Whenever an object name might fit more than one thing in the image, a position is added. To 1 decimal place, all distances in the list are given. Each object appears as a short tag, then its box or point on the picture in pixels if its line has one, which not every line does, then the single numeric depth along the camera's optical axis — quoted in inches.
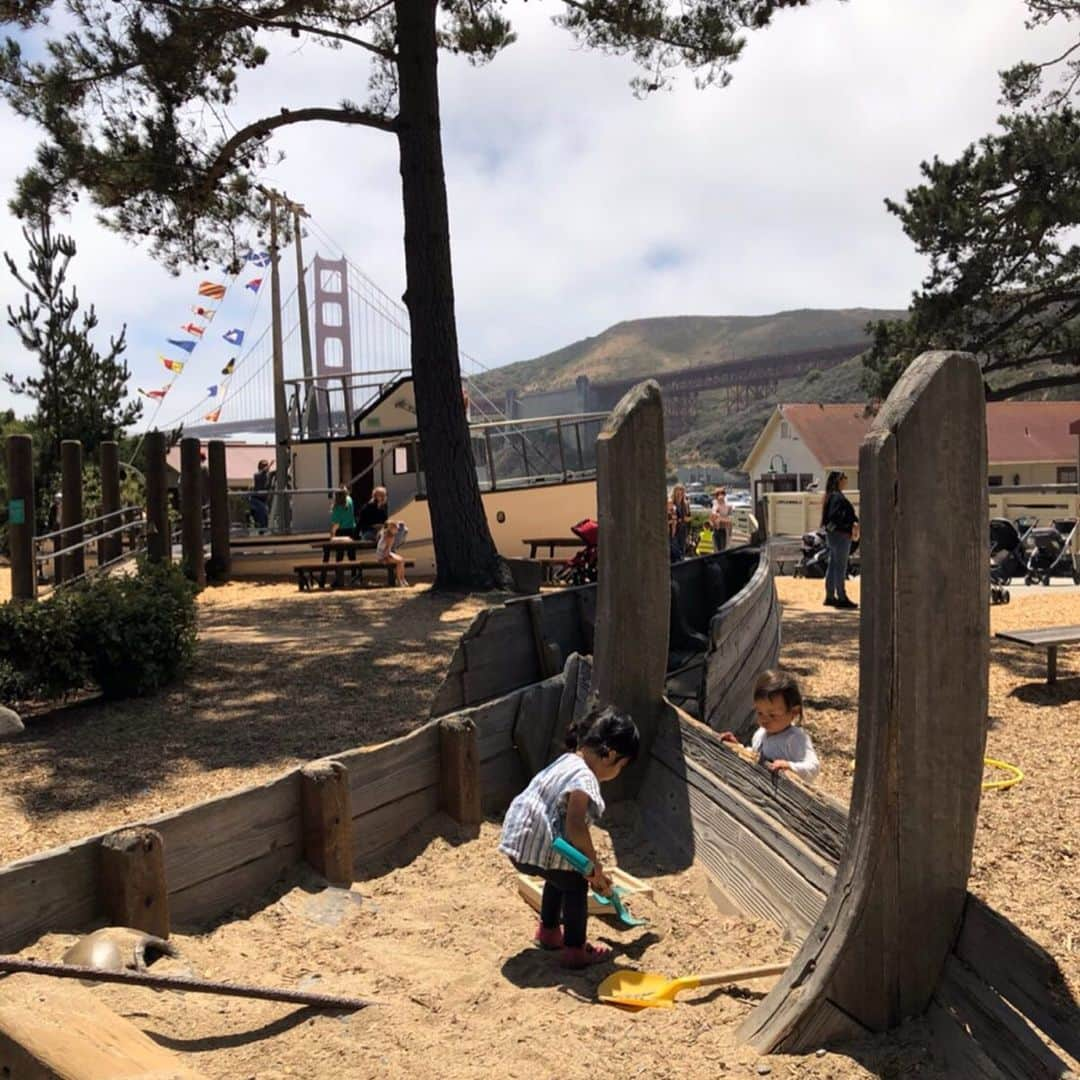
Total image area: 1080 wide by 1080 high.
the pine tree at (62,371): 949.8
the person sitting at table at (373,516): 681.6
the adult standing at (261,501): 882.1
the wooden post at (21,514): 482.3
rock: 264.1
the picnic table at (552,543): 677.3
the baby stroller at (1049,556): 707.4
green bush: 281.9
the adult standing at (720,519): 806.5
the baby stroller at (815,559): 772.0
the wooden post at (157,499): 557.9
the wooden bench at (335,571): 601.5
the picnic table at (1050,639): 322.3
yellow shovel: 127.3
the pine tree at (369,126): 501.4
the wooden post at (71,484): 581.0
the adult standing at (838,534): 489.7
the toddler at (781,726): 170.9
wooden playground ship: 106.3
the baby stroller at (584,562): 503.5
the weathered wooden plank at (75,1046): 90.0
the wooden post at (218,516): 657.6
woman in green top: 709.9
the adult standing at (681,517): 632.4
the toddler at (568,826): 141.3
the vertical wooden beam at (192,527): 600.1
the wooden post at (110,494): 607.2
